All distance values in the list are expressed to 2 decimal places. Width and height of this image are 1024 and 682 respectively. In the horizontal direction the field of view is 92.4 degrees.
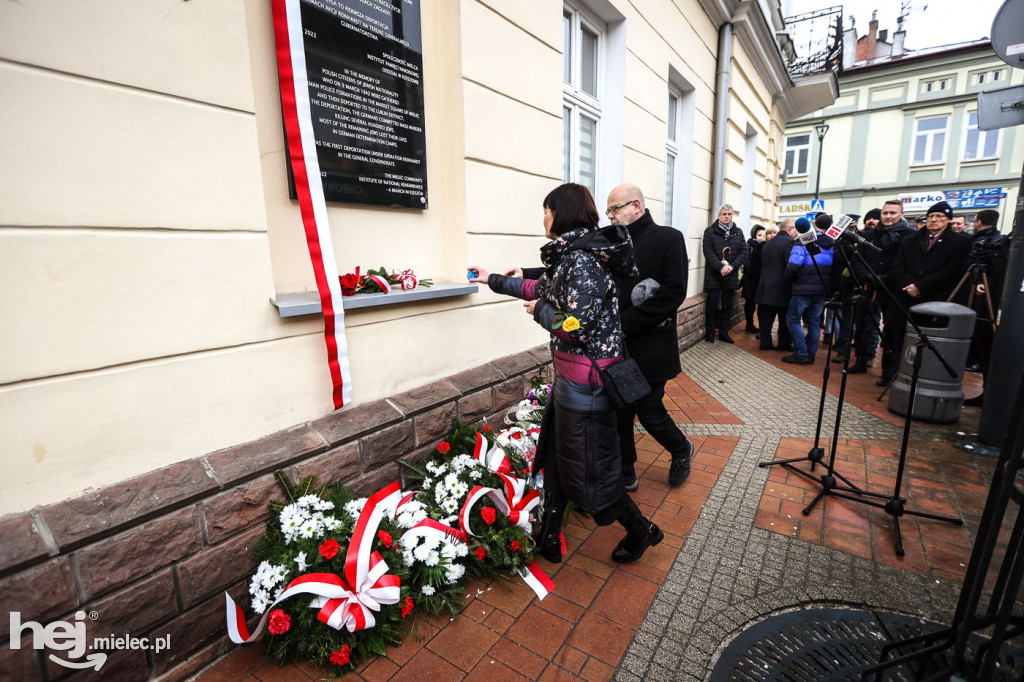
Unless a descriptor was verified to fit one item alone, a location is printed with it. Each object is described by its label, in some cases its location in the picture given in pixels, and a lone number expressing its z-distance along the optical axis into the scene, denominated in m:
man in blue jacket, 6.64
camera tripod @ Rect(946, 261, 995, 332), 5.29
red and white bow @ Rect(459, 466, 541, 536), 2.60
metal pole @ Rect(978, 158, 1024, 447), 3.78
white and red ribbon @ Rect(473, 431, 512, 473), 2.87
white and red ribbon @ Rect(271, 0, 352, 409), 2.11
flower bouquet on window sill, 2.53
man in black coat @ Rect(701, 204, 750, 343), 7.38
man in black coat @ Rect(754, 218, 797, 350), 6.99
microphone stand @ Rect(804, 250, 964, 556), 2.78
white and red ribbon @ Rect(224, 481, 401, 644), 1.96
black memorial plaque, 2.43
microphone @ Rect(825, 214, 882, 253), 2.92
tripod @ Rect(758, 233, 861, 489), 3.20
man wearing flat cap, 5.11
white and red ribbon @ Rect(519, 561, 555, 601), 2.39
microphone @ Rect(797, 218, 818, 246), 3.05
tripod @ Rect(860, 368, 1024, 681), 1.29
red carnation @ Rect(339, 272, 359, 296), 2.52
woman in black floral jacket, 2.20
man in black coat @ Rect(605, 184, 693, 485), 3.01
